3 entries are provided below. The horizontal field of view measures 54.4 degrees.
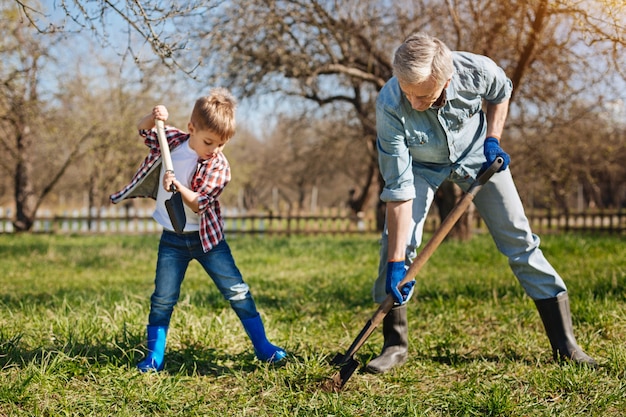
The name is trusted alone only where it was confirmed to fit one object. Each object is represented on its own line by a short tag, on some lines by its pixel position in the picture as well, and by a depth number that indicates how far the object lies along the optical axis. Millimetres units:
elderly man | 3096
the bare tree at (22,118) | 9594
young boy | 3125
